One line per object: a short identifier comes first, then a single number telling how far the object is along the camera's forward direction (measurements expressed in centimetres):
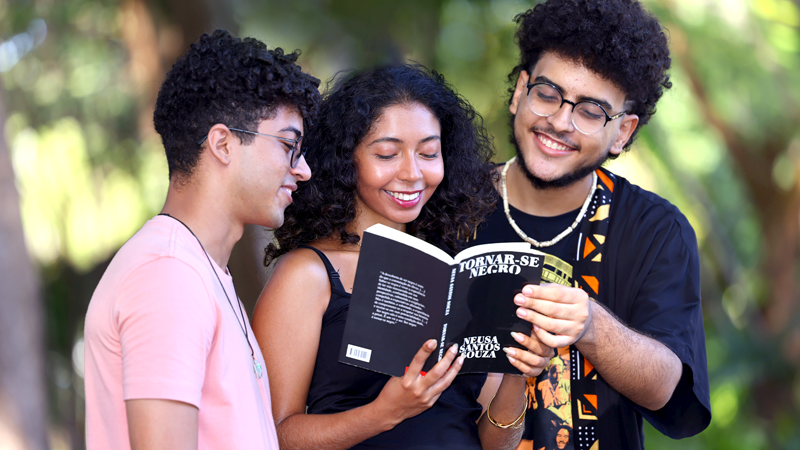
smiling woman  370
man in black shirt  397
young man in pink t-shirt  334
